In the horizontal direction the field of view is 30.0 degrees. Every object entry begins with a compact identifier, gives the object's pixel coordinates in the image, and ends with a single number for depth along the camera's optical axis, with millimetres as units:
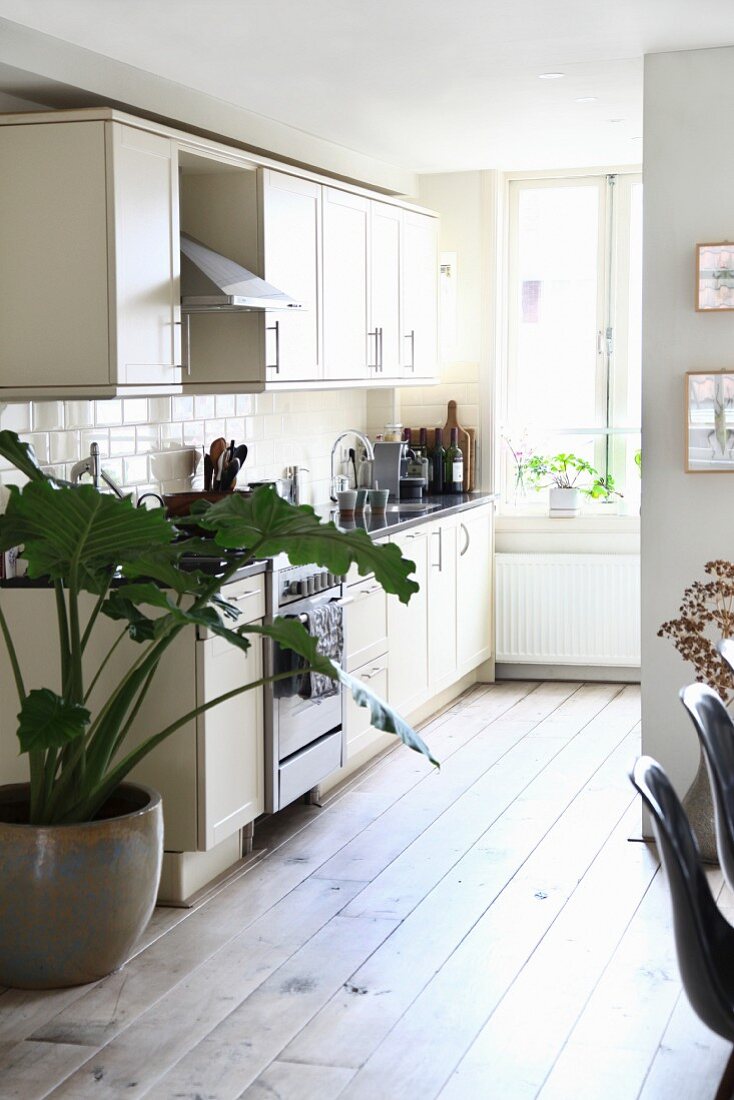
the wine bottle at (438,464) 7164
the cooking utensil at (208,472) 5254
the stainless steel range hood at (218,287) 4664
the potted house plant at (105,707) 3338
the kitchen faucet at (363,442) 6371
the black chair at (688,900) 2012
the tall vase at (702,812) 4414
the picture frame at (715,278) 4488
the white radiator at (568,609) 7148
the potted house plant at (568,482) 7281
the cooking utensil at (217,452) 5293
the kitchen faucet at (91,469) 4445
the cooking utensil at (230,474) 5125
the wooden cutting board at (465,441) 7188
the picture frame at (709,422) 4543
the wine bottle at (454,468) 7125
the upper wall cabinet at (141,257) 4207
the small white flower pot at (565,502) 7270
